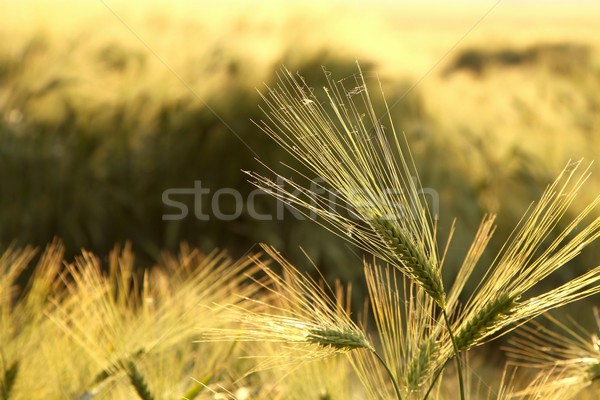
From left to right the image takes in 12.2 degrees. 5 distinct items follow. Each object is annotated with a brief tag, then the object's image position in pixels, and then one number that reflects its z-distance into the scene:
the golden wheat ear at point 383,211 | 1.78
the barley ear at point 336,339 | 1.82
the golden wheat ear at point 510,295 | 1.80
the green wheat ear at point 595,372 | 1.91
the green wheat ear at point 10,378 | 2.10
